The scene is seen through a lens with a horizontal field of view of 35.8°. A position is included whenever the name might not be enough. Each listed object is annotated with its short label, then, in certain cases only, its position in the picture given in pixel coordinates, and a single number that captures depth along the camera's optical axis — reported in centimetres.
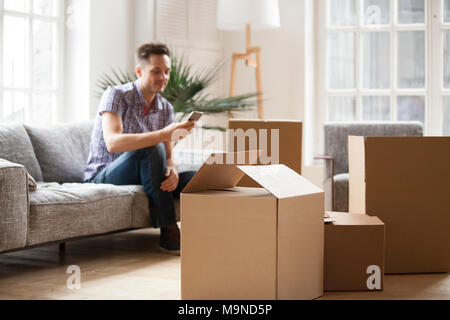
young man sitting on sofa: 324
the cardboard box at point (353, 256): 255
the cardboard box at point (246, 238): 216
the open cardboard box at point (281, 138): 312
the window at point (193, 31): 497
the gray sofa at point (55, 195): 264
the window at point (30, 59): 410
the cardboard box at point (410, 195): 280
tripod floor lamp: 477
